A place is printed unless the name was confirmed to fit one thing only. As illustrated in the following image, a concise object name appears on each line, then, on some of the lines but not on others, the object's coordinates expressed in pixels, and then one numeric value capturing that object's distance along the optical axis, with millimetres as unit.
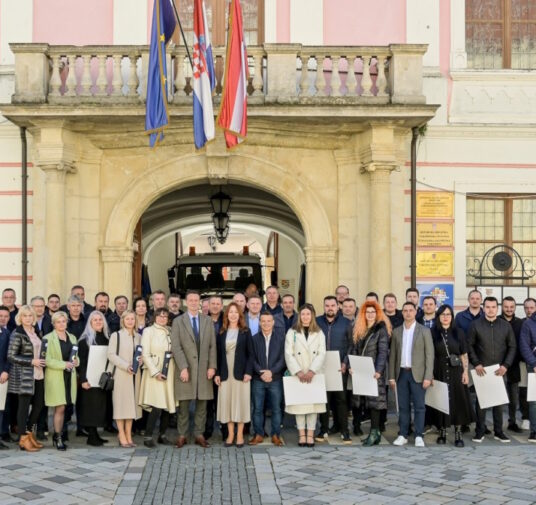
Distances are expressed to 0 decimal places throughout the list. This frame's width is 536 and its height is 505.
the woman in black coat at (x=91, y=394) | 9891
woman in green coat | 9695
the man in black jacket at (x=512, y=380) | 10703
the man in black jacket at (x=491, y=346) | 10234
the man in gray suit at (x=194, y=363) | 9859
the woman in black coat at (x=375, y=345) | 9914
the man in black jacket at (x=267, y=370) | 9961
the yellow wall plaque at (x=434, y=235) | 14000
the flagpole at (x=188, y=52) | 12573
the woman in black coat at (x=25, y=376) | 9609
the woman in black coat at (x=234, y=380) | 9883
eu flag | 12102
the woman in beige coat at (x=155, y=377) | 9812
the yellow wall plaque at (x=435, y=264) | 13984
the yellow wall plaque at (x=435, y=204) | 14039
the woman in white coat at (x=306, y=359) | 9875
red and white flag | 12133
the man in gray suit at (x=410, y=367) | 9836
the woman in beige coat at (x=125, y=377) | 9844
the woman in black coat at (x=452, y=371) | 9883
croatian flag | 12078
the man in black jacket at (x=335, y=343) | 10219
